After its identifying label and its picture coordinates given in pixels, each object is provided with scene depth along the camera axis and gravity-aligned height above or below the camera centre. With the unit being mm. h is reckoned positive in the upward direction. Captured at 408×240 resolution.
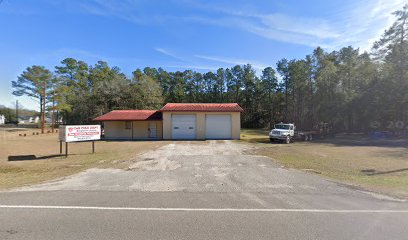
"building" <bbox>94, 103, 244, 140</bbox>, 30203 +302
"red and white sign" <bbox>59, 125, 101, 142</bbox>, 17781 -485
